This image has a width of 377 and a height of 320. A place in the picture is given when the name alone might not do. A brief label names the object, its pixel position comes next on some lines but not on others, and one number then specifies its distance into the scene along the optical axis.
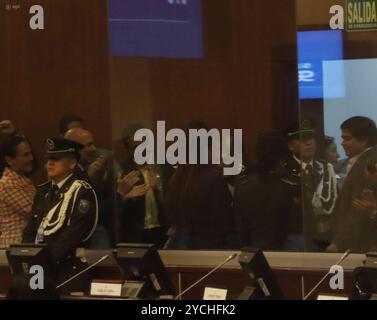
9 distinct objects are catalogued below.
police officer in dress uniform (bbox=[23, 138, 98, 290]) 13.85
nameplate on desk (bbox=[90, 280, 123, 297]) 12.85
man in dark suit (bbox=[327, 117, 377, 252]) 13.70
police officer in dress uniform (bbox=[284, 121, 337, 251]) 14.02
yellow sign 13.77
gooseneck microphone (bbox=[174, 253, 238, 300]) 13.58
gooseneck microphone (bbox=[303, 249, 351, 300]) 13.53
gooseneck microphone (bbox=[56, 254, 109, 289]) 13.64
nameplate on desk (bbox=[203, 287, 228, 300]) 12.74
